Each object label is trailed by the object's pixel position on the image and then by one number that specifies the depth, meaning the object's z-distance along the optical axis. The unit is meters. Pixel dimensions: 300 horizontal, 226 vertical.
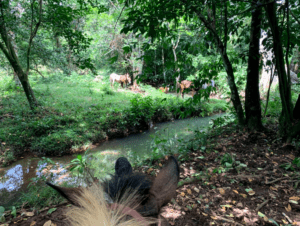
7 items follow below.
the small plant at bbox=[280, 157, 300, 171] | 2.46
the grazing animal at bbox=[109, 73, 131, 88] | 15.35
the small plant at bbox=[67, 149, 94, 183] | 2.55
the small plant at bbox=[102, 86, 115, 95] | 13.05
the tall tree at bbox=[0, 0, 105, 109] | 4.38
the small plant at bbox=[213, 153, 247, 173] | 2.70
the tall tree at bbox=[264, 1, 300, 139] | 2.73
